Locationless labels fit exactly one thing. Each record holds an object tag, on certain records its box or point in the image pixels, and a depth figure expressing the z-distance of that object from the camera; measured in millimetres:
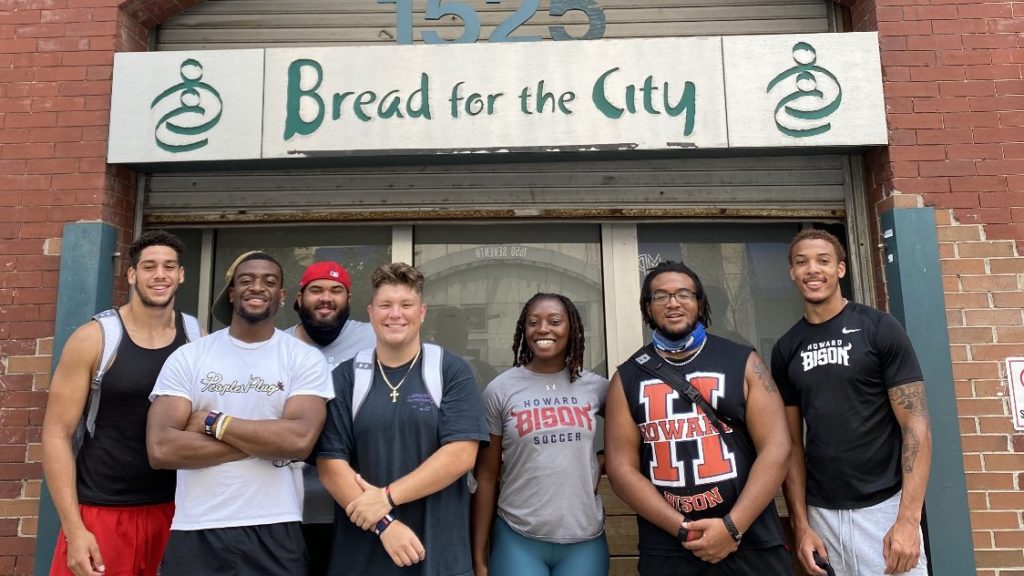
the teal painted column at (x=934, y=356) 3826
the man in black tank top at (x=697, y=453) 2719
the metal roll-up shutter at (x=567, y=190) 4594
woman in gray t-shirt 2932
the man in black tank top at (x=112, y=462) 2814
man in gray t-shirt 3418
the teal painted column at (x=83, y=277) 4164
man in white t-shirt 2572
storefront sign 4273
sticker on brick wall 3983
